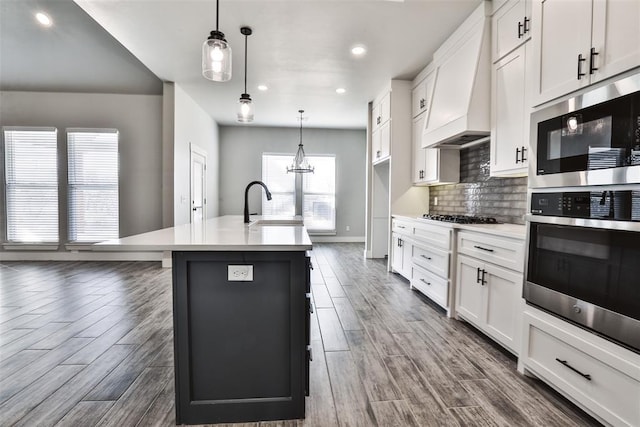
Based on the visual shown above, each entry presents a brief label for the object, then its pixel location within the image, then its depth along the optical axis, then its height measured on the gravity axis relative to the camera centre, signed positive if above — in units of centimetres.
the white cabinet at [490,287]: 213 -63
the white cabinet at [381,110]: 483 +154
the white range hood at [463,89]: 283 +113
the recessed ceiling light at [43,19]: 400 +232
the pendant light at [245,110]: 306 +90
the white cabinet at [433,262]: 302 -61
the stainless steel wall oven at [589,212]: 134 -3
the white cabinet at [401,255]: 402 -68
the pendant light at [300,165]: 594 +74
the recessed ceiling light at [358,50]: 369 +182
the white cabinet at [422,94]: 391 +148
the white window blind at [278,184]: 786 +47
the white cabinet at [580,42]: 137 +81
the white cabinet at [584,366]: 134 -78
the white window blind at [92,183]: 544 +30
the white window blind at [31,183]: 541 +28
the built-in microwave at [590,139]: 134 +33
